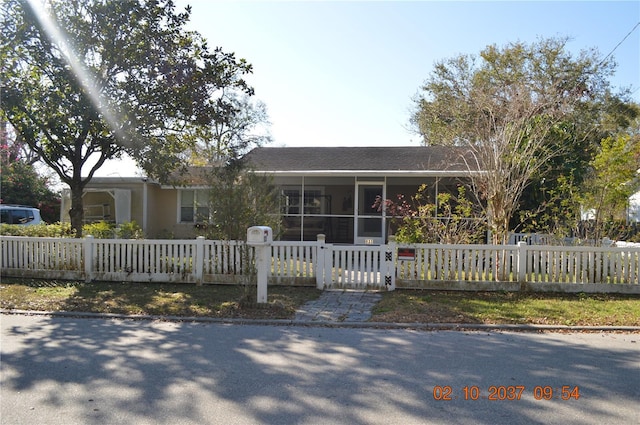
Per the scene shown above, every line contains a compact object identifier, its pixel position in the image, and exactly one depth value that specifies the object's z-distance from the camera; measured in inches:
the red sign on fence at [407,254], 367.9
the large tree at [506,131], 419.5
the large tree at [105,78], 409.4
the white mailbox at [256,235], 297.1
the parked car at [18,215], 710.5
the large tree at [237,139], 1080.9
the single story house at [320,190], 633.0
